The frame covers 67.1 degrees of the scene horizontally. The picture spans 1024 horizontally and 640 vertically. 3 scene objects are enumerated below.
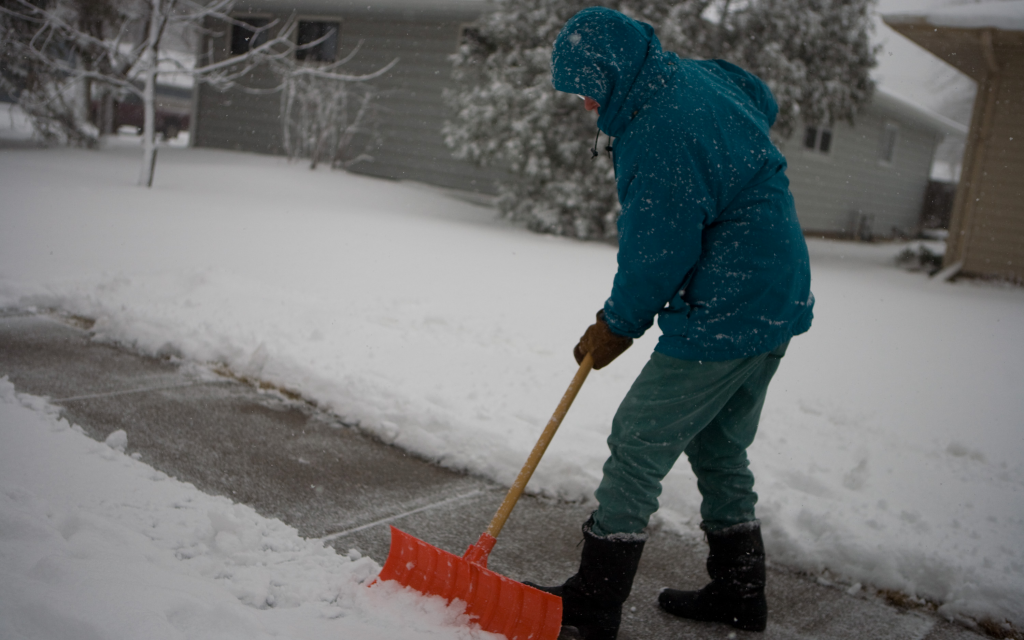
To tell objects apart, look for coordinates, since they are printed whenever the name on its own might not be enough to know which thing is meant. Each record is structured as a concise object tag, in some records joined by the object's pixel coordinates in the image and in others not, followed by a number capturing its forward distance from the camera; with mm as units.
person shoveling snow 1881
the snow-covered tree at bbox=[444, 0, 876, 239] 11078
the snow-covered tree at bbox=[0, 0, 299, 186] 10734
